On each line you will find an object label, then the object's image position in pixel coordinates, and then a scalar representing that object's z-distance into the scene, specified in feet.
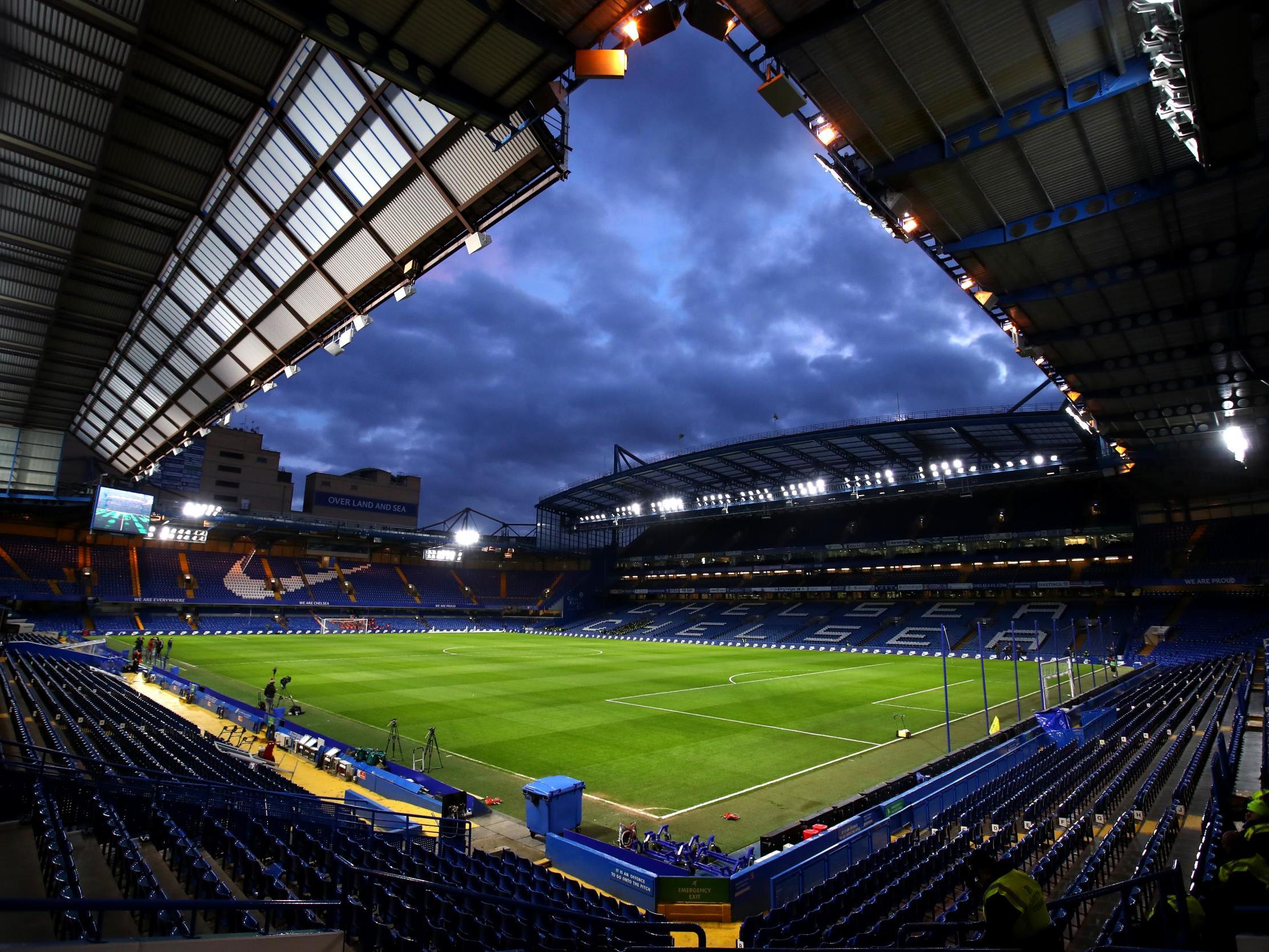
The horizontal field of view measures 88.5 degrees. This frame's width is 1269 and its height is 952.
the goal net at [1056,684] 92.73
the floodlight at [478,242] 37.42
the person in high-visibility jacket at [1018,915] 15.34
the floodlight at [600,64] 22.00
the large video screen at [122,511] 138.51
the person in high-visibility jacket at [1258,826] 18.10
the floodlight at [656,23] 21.86
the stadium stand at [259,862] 22.41
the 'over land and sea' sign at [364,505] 309.22
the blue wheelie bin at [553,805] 43.88
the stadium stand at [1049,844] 26.76
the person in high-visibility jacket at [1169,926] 17.63
